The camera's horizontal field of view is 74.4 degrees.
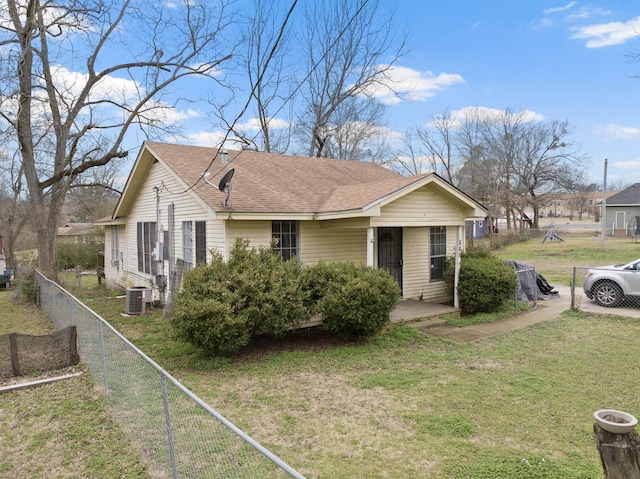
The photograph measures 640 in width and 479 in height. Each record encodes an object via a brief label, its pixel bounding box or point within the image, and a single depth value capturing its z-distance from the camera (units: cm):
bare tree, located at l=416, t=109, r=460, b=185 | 3956
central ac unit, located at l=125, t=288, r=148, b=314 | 1149
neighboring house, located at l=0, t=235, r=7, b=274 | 1889
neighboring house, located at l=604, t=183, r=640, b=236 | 3653
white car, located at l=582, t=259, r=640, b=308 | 1103
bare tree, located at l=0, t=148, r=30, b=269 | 2373
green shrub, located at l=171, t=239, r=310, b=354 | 671
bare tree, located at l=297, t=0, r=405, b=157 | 1612
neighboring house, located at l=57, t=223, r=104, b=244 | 2616
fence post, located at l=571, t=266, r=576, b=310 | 1080
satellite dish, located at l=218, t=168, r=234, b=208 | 851
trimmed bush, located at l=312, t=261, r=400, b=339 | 769
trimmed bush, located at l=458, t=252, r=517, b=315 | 1030
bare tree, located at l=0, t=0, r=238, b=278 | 1315
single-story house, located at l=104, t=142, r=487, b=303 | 911
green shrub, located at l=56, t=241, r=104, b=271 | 2472
